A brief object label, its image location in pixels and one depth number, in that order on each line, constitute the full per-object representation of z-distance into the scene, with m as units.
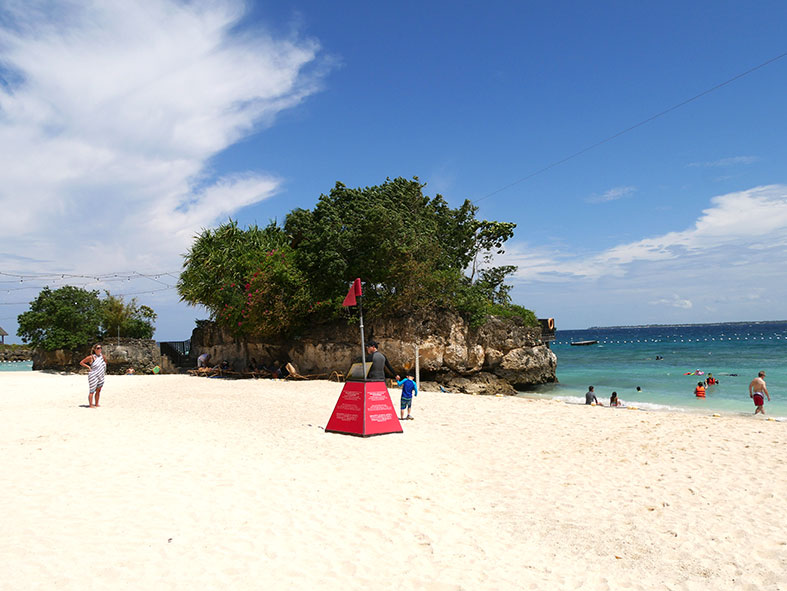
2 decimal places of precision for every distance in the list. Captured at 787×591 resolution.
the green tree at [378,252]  22.03
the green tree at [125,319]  35.72
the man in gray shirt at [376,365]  10.34
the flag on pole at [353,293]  10.38
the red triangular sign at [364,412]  9.81
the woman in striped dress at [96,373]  13.30
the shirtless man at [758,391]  16.73
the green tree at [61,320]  32.09
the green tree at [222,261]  25.58
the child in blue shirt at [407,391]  11.57
